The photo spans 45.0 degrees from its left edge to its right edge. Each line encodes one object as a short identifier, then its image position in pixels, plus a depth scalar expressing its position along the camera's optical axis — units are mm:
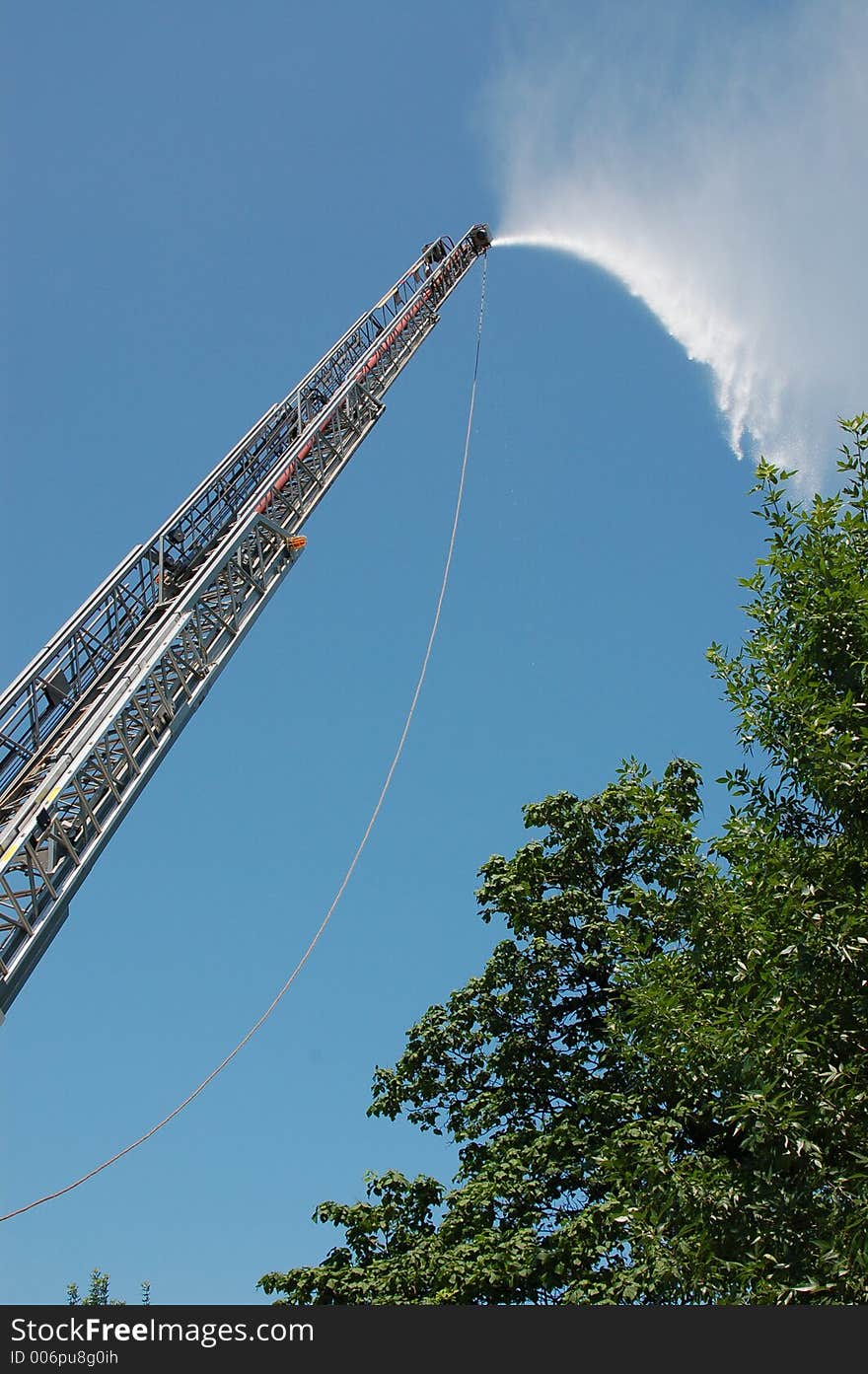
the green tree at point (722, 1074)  10352
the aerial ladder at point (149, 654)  14555
